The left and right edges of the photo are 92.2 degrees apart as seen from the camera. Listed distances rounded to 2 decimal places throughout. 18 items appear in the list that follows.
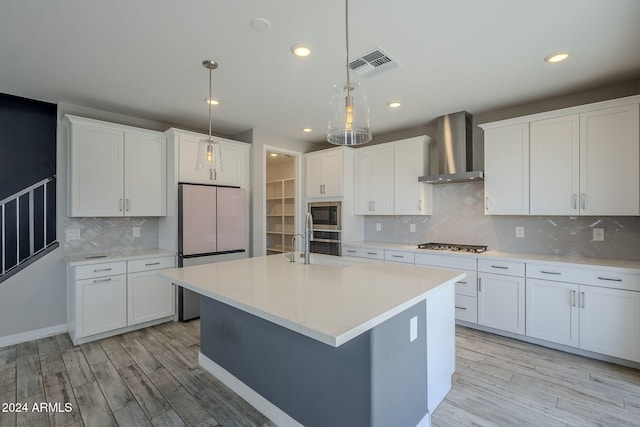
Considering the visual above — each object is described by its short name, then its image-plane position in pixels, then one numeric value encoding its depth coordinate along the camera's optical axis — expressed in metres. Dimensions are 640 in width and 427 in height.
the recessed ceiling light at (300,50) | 2.27
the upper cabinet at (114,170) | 3.27
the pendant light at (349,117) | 1.67
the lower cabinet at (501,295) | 3.09
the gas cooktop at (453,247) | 3.59
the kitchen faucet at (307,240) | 2.62
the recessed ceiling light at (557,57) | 2.38
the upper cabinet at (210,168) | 3.79
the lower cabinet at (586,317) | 2.55
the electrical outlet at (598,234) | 3.08
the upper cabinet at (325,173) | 4.64
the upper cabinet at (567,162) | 2.73
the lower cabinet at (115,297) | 3.10
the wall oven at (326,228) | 4.64
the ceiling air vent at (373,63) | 2.34
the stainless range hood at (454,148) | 3.72
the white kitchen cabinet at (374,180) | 4.42
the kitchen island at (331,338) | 1.45
